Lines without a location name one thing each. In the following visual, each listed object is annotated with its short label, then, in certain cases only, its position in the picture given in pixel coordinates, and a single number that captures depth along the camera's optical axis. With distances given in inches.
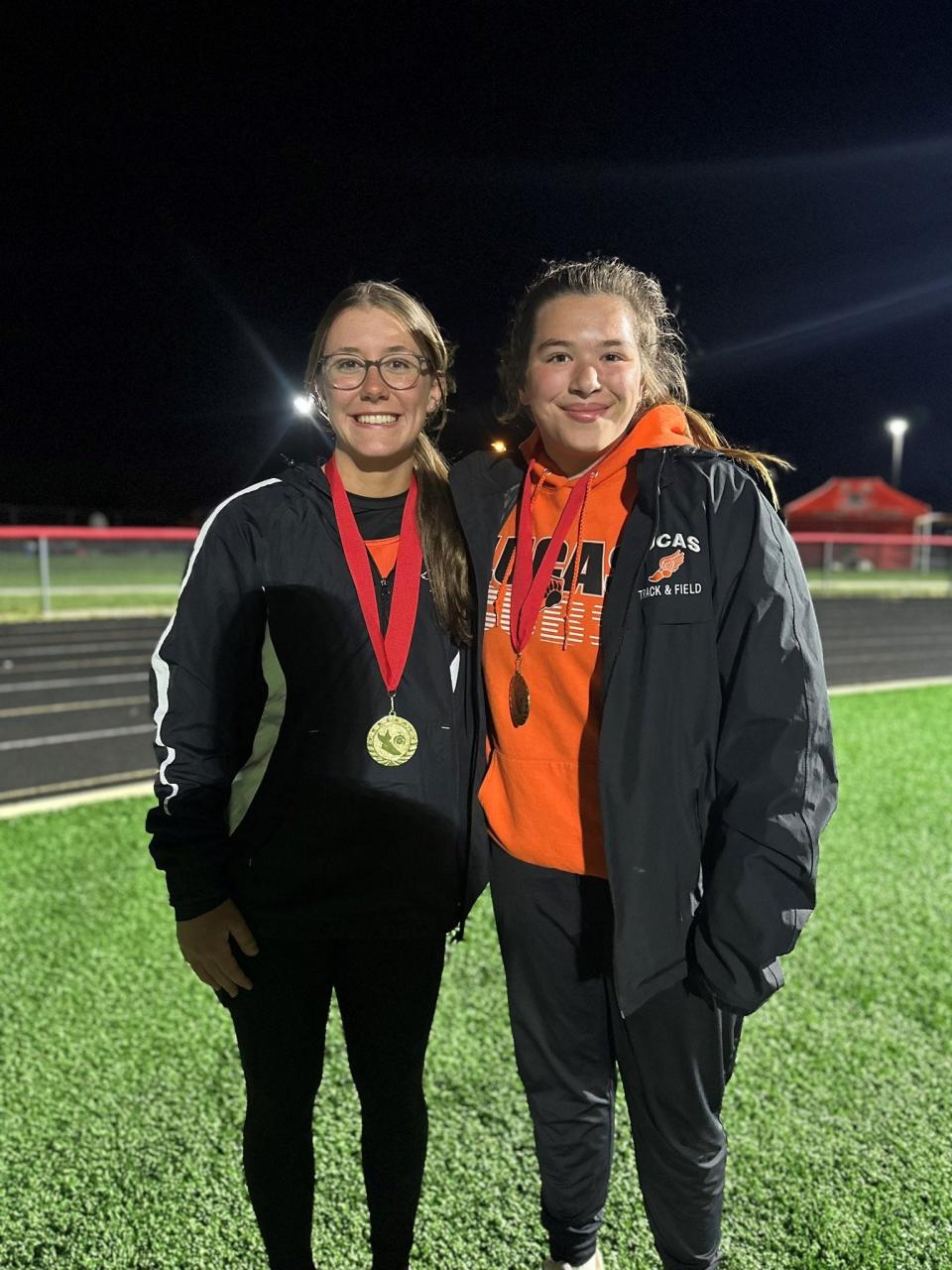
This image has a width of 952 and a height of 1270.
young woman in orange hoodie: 55.0
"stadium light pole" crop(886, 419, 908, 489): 1373.0
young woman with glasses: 61.6
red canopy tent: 1622.8
